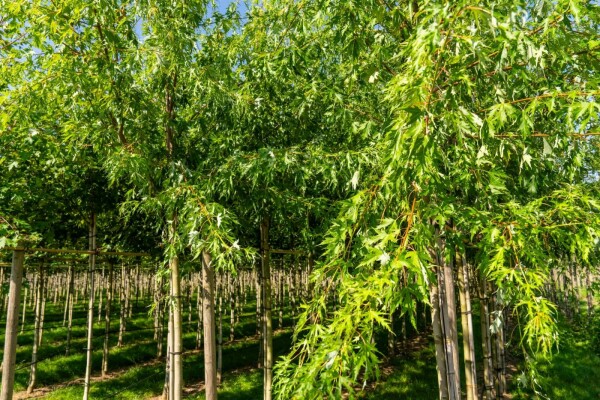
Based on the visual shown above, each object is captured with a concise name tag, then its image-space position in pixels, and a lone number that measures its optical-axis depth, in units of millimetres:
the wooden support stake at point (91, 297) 6515
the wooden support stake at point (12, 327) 4605
